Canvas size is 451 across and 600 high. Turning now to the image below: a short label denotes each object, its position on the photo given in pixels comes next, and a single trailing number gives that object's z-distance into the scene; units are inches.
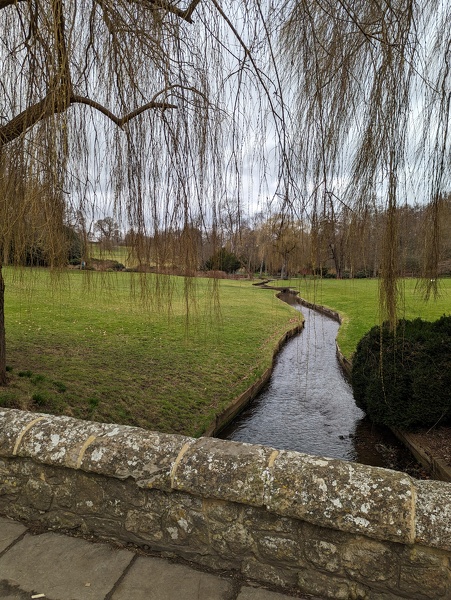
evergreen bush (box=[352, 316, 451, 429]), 241.0
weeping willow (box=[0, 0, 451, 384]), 89.4
